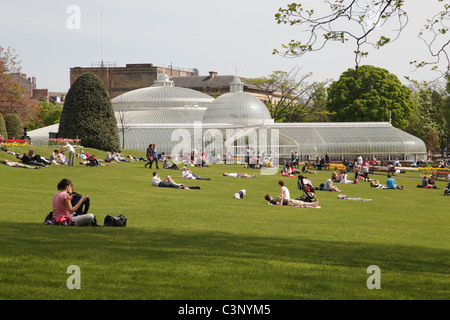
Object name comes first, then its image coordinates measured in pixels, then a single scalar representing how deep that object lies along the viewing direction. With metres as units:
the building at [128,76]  130.00
